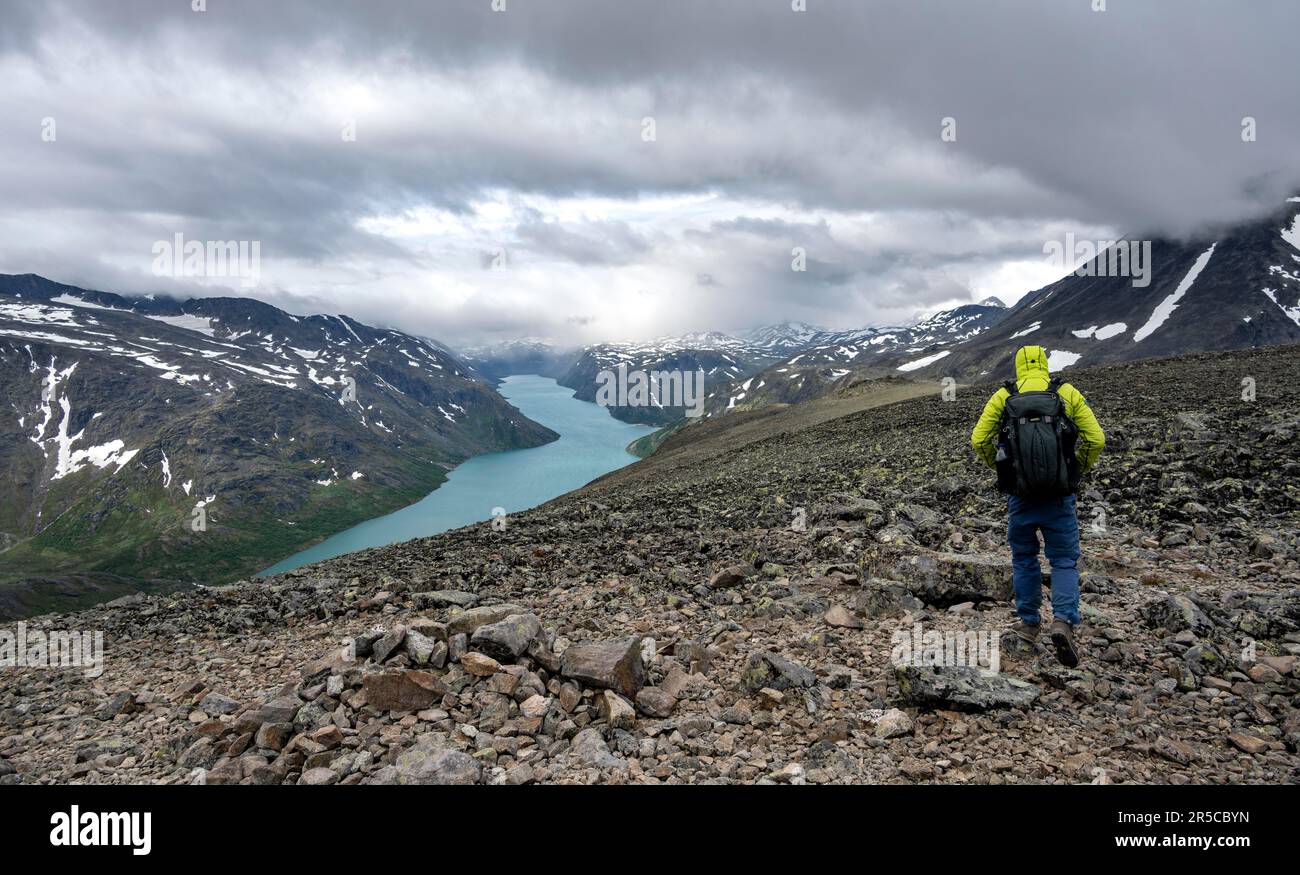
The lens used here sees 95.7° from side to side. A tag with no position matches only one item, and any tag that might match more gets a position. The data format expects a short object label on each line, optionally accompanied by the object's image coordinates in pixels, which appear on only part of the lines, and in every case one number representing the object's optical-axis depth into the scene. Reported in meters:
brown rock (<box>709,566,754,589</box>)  10.67
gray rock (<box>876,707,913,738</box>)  5.66
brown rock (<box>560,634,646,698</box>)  6.53
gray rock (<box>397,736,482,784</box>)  5.17
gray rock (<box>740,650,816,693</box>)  6.60
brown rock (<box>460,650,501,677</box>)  6.68
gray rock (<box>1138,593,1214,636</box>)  6.93
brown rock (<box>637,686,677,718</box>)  6.28
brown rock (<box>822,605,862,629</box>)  8.45
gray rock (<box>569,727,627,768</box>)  5.34
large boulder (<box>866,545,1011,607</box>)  8.94
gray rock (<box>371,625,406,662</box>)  7.09
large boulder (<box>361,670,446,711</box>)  6.31
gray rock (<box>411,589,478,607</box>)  10.34
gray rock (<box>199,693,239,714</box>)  7.02
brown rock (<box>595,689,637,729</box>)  6.02
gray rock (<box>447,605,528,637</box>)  7.40
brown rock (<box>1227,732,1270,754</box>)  4.95
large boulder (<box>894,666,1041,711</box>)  5.83
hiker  7.16
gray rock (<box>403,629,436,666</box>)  6.92
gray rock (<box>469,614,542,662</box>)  6.94
